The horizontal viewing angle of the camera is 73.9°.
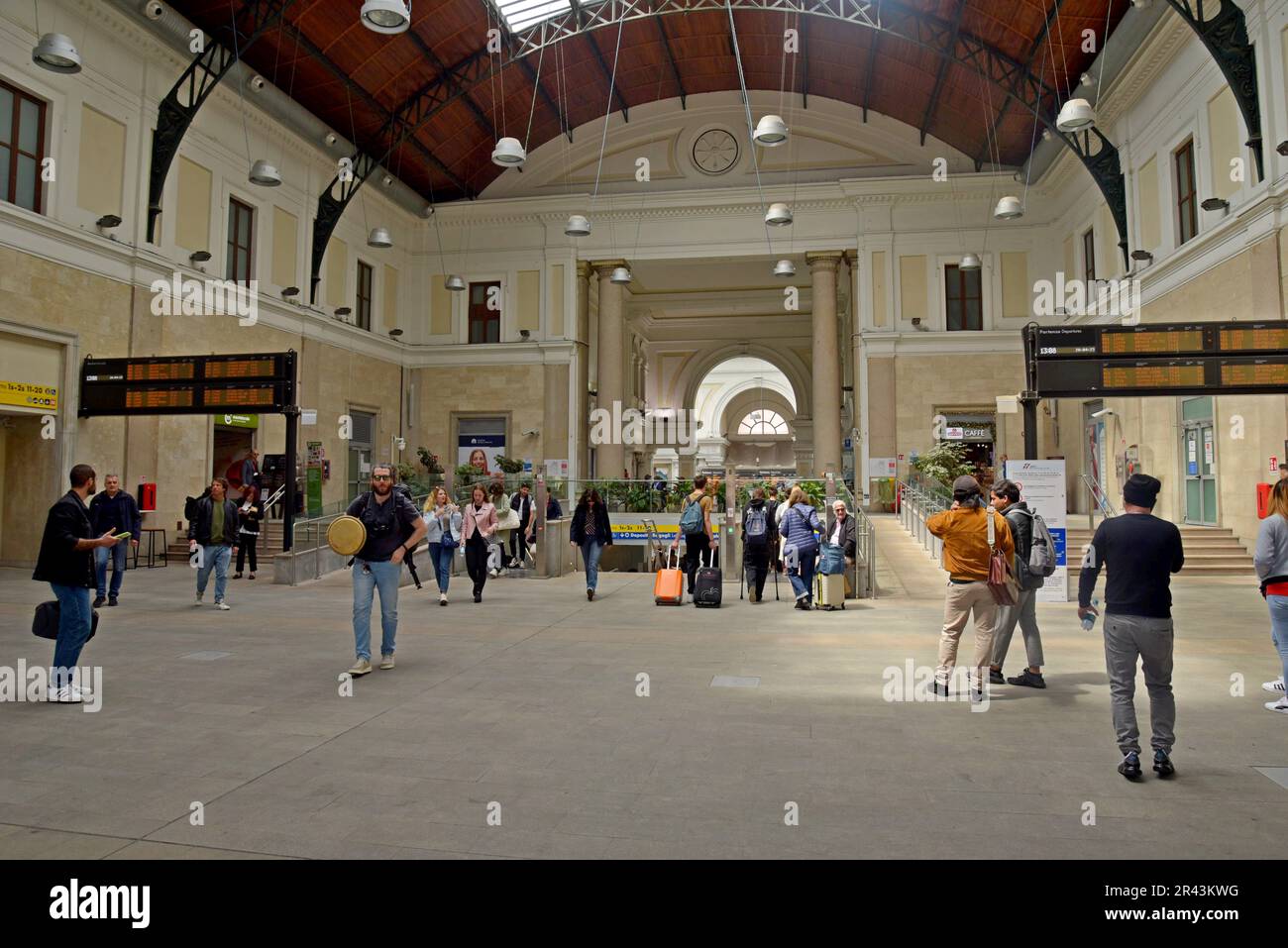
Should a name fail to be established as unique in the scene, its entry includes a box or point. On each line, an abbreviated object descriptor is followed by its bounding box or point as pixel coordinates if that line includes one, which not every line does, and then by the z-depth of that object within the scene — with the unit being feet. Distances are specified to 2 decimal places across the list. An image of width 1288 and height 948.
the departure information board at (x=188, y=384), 48.88
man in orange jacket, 20.95
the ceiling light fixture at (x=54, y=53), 41.06
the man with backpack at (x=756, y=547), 41.47
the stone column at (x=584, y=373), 99.60
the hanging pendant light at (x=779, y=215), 72.59
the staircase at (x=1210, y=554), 52.47
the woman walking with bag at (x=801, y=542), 38.83
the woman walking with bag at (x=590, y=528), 42.68
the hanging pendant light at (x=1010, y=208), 66.54
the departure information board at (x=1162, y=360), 39.06
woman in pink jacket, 39.99
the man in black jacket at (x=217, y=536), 36.86
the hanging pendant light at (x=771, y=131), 52.70
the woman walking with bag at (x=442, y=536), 41.52
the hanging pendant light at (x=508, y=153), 52.95
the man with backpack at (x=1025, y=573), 22.16
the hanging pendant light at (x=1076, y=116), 47.85
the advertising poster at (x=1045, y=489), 38.14
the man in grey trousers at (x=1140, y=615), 15.12
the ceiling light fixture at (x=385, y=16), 40.63
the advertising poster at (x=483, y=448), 99.60
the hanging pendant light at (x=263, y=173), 56.95
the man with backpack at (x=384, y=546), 24.18
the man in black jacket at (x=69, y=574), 19.97
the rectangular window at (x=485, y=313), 101.86
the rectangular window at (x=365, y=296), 93.61
